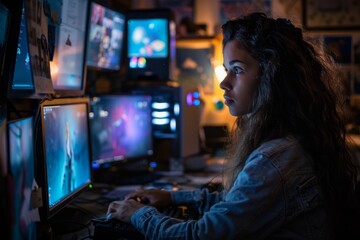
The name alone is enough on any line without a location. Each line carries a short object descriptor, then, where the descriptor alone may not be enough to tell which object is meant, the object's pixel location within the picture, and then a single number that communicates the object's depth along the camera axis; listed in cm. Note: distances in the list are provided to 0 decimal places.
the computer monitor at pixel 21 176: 69
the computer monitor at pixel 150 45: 231
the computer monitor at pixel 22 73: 111
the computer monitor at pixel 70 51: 146
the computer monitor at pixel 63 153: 110
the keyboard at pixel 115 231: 108
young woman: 91
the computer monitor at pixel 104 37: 184
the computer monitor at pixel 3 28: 97
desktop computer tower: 221
